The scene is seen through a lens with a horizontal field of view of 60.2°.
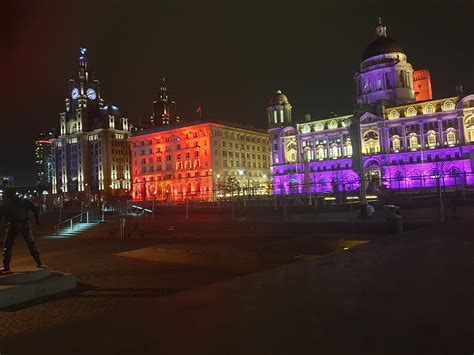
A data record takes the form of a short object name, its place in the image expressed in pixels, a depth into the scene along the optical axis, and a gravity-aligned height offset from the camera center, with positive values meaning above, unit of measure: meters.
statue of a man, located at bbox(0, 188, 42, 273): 10.55 -0.23
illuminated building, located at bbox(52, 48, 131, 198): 148.62 +22.30
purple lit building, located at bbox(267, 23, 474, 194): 87.56 +13.24
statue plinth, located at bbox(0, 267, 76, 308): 8.84 -1.78
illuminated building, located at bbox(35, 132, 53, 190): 180.10 +15.60
